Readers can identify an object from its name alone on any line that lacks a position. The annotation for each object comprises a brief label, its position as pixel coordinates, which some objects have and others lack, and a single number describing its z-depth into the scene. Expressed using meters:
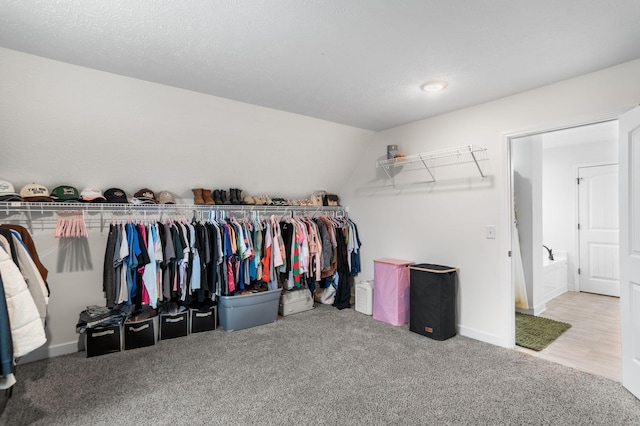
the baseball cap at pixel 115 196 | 3.18
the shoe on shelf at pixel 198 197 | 3.67
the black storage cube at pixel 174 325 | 3.33
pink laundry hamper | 3.71
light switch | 3.21
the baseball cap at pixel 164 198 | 3.47
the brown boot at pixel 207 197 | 3.72
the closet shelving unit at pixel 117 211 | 2.86
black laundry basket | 3.26
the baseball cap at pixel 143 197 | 3.29
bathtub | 4.70
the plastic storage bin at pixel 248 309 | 3.55
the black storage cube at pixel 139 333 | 3.09
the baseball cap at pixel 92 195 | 3.02
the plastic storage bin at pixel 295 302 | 4.12
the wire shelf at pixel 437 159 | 3.31
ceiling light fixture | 2.77
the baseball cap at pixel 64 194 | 2.90
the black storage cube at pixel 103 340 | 2.92
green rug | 3.23
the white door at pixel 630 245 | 2.28
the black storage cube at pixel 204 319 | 3.51
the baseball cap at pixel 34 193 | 2.76
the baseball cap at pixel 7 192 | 2.66
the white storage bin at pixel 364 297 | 4.13
